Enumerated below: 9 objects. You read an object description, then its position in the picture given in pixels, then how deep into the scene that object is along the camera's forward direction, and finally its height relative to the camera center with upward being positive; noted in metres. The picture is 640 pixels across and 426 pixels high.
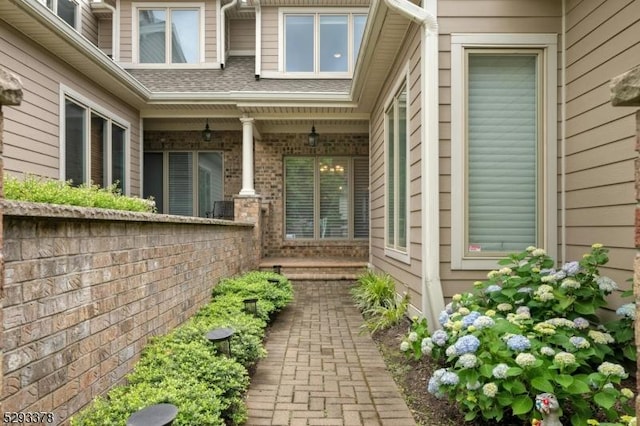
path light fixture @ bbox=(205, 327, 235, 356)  2.82 -0.89
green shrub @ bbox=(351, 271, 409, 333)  4.22 -1.07
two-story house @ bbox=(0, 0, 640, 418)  3.27 +1.25
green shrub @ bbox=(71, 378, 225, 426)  1.87 -0.97
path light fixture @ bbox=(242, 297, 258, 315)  4.05 -0.94
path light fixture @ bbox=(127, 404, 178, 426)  1.64 -0.88
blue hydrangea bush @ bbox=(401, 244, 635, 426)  1.99 -0.74
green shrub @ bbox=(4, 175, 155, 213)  2.21 +0.13
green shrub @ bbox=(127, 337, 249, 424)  2.34 -0.97
